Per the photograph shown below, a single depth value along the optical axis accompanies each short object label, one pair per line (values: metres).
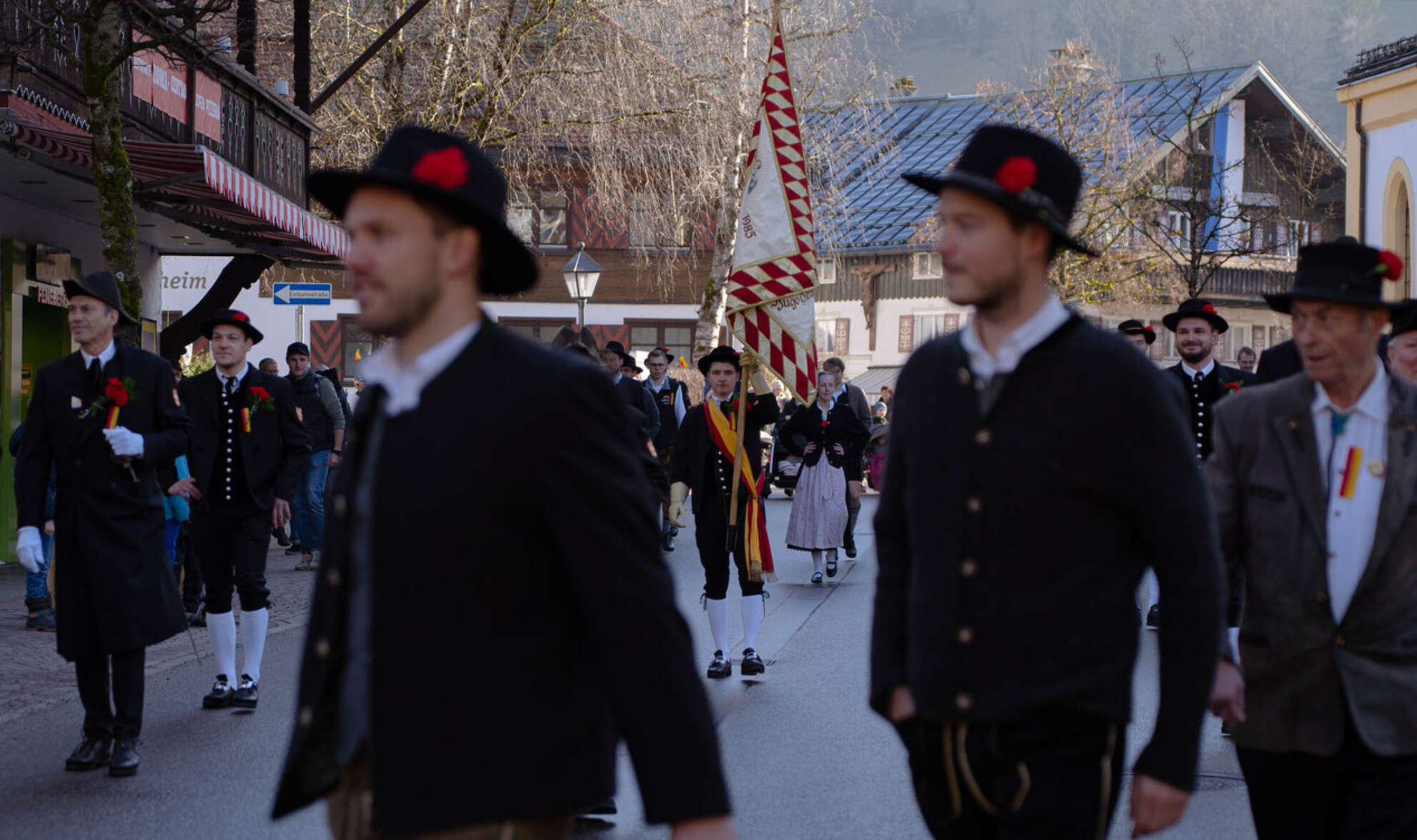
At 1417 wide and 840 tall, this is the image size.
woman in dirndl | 16.84
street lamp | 24.94
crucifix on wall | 57.41
